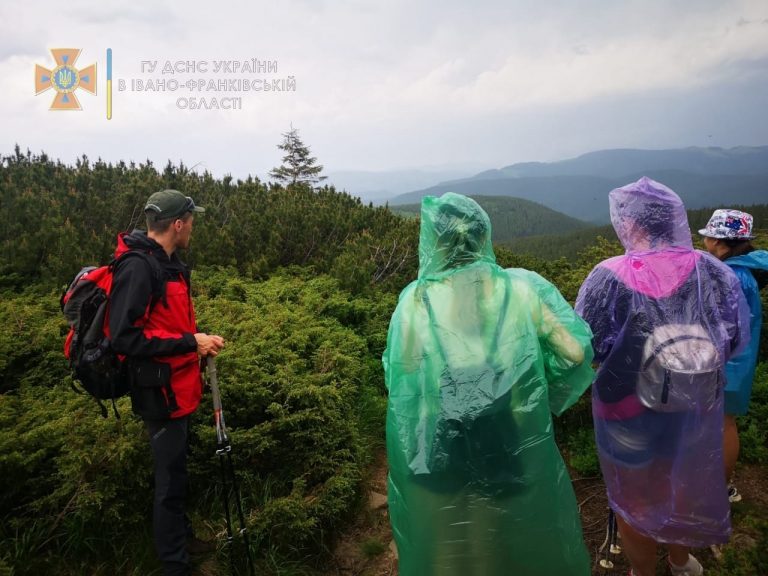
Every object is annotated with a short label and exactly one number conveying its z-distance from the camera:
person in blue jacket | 2.58
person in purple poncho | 2.05
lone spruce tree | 25.42
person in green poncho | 1.73
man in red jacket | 2.12
